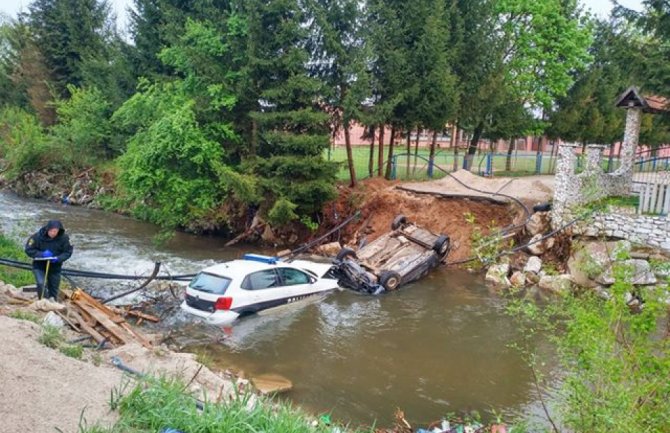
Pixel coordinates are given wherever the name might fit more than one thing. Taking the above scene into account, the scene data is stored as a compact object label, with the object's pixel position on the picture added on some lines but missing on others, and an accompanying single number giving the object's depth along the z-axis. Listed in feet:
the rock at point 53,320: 31.02
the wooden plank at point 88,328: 32.40
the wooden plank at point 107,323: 33.42
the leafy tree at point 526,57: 83.61
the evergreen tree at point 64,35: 124.67
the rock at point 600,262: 49.88
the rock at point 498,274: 56.44
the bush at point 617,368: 17.92
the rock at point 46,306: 33.37
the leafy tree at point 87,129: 103.71
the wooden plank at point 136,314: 42.23
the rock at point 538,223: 61.21
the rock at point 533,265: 56.85
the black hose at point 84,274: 36.78
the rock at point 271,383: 31.81
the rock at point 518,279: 55.67
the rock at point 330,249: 66.23
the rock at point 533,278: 56.05
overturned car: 52.21
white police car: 40.52
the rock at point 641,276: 45.21
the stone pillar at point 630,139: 61.87
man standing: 35.86
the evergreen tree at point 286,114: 66.08
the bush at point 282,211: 64.85
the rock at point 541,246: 59.21
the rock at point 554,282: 53.02
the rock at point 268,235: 74.23
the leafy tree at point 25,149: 108.99
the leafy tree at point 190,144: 70.85
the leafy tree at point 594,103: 104.58
